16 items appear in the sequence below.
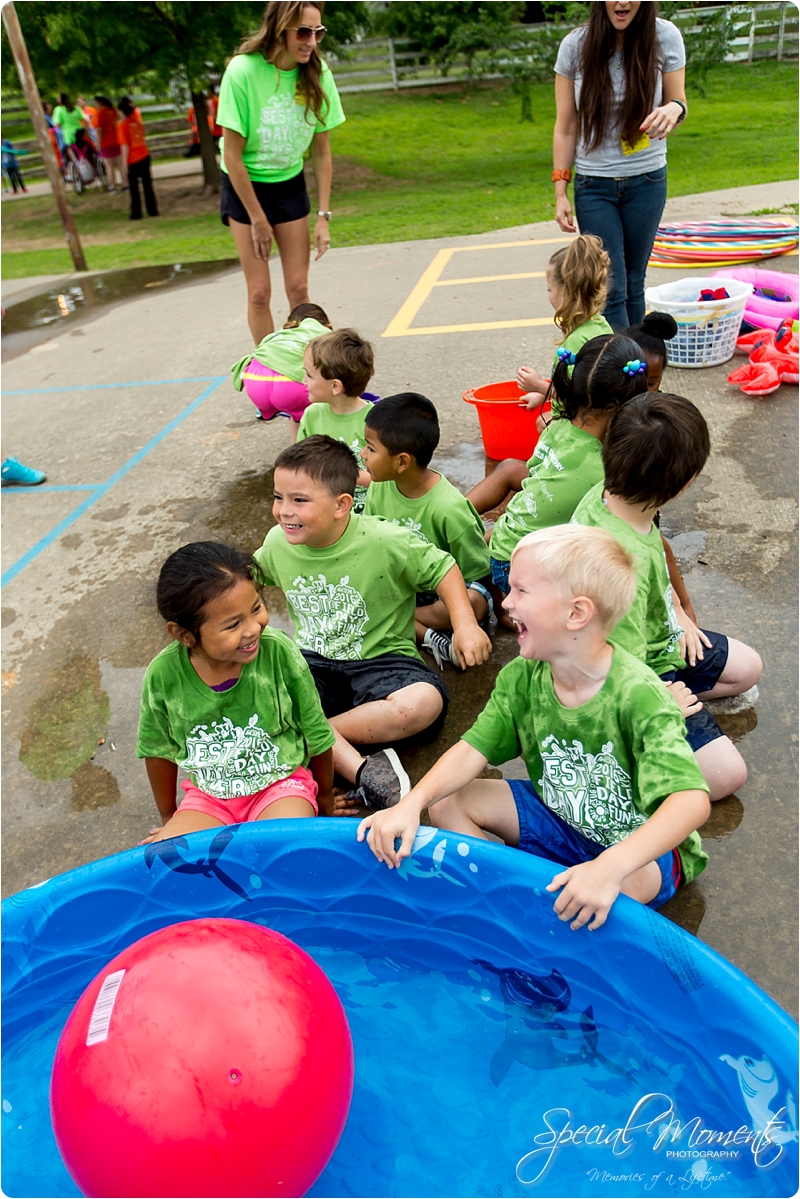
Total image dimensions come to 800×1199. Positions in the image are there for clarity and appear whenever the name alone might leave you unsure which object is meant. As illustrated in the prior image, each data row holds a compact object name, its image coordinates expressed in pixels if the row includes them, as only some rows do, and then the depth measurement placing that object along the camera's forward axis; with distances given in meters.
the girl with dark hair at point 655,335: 3.95
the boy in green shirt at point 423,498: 3.37
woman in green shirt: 4.91
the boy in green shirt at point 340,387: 4.06
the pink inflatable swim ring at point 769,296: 6.04
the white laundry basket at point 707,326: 5.47
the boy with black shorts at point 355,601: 2.96
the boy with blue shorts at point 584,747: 2.02
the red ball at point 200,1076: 1.63
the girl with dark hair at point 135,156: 16.44
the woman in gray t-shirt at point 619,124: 4.26
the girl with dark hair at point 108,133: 18.25
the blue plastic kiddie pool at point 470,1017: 1.93
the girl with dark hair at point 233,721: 2.48
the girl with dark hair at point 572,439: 3.20
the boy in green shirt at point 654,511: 2.53
